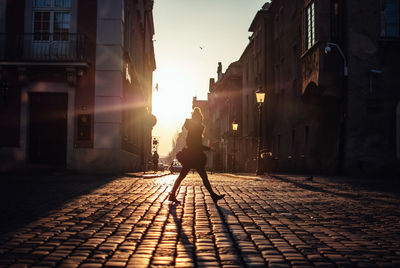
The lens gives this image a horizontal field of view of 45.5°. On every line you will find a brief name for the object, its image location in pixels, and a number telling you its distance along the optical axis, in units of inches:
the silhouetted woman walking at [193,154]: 335.6
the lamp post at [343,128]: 784.3
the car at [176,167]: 1813.0
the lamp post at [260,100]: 808.9
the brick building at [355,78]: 779.4
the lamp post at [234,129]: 1247.4
